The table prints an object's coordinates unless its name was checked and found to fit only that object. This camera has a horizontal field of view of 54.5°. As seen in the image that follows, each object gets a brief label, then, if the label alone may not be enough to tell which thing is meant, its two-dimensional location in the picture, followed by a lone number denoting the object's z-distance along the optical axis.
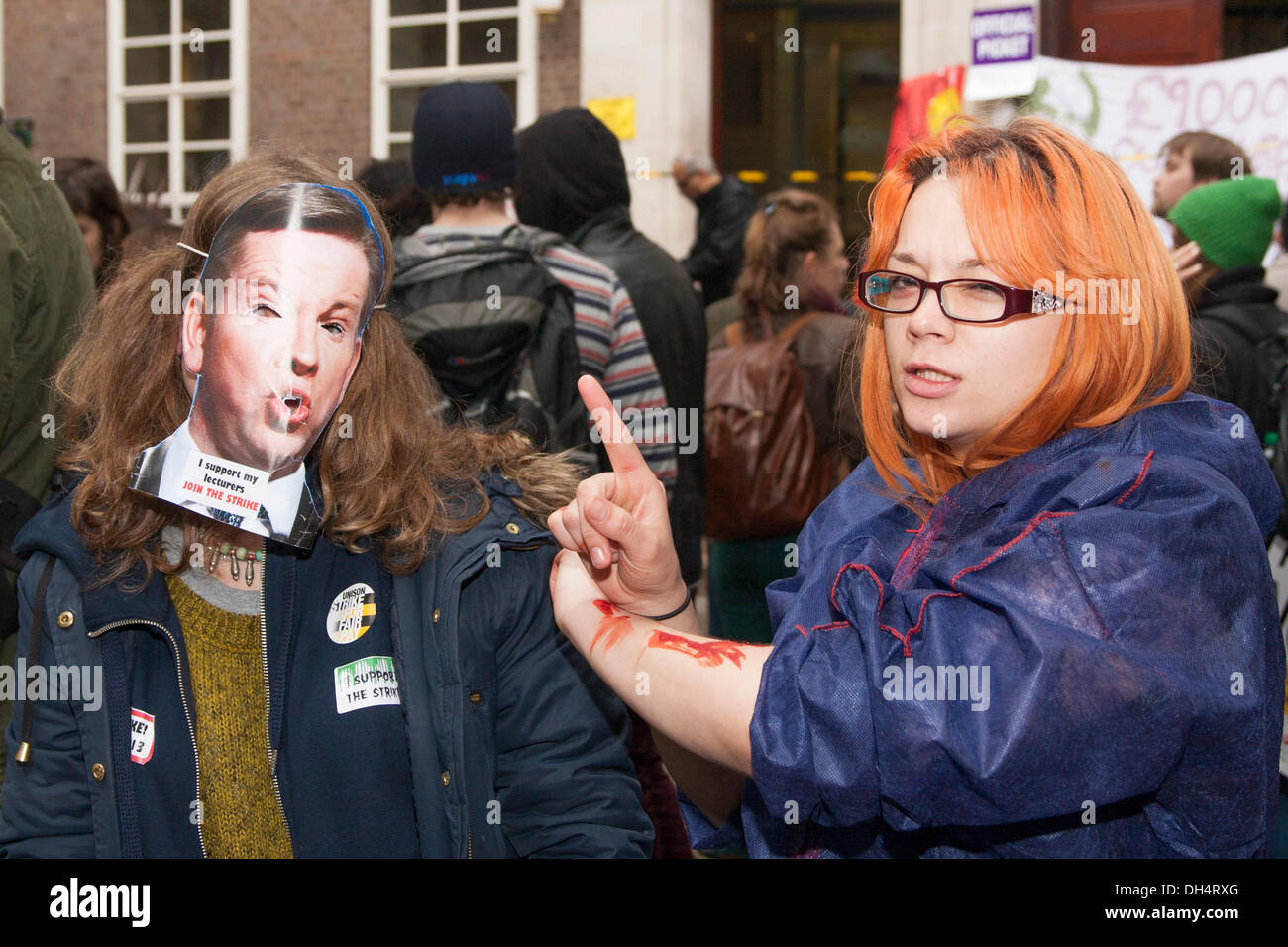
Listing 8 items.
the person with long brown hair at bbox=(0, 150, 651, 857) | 1.72
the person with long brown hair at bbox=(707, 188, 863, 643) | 3.89
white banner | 5.17
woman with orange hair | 1.14
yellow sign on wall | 8.65
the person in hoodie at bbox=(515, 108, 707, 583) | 3.63
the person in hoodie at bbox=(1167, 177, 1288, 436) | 3.36
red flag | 6.76
